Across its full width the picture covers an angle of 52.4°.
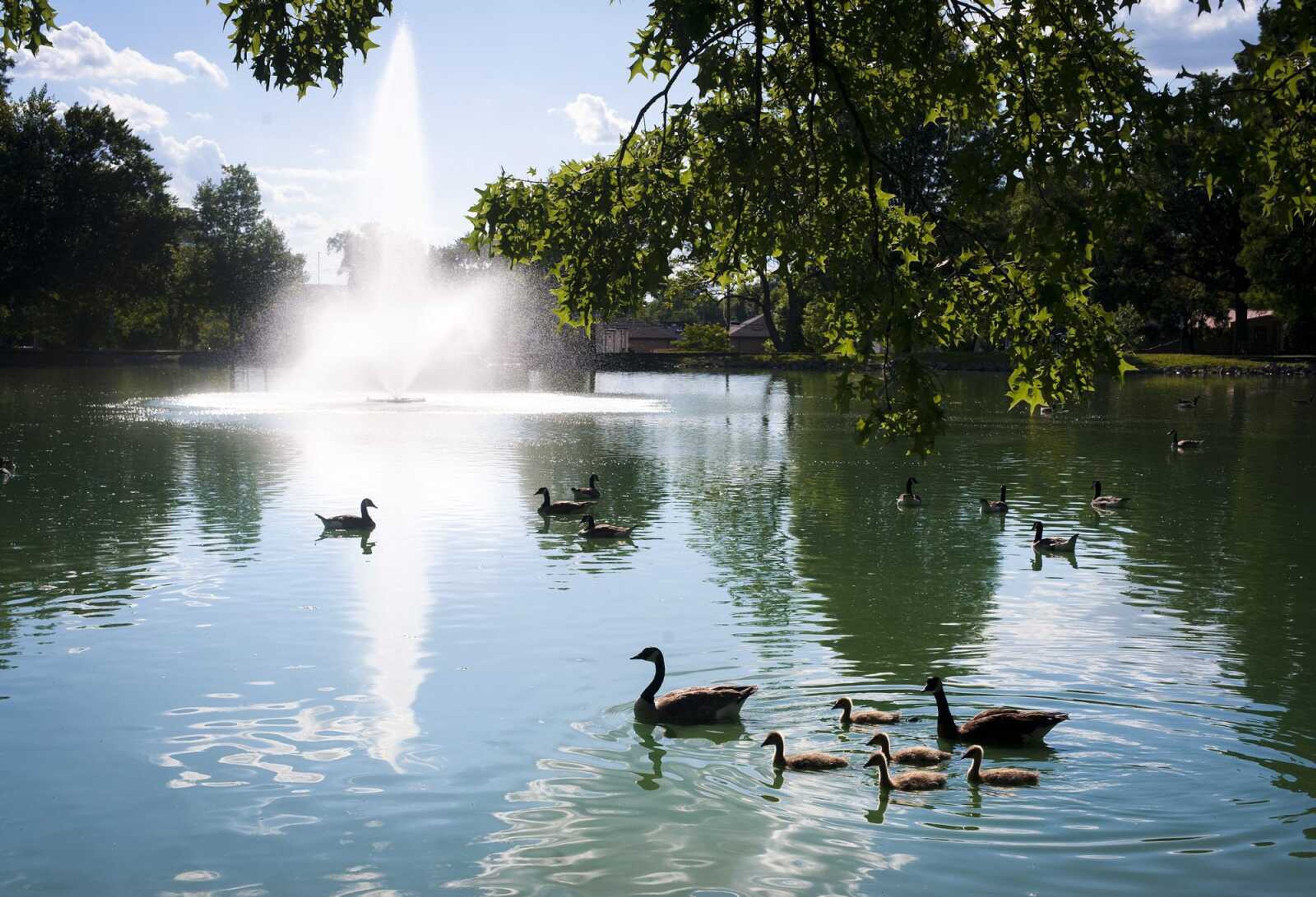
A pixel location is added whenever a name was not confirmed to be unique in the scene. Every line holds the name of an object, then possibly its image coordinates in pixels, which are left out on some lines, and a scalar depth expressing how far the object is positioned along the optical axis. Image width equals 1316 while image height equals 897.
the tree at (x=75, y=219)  103.44
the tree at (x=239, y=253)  146.25
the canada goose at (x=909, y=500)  30.77
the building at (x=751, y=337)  175.88
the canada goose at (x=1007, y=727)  13.17
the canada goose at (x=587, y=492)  32.09
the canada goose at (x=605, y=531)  26.50
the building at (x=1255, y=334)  126.25
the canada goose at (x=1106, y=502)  30.72
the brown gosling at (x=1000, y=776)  12.30
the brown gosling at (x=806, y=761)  12.81
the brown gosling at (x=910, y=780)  12.29
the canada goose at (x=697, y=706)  14.21
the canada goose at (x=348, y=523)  26.84
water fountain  87.31
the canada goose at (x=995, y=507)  29.84
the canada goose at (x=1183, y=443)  44.19
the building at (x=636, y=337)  176.62
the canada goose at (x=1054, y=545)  24.91
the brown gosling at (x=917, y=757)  13.05
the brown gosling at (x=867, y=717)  14.16
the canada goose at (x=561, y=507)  29.44
